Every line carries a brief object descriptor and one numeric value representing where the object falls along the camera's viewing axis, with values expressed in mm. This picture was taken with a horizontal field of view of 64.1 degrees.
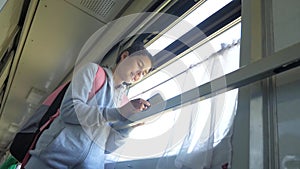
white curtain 728
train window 815
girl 828
